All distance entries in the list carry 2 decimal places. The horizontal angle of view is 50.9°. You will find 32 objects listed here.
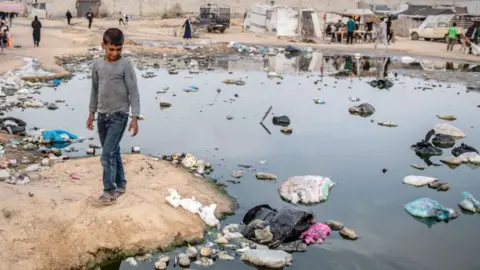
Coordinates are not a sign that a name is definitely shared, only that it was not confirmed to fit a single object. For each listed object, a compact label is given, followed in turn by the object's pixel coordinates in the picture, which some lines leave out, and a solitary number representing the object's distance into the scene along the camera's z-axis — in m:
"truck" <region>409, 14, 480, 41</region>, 30.55
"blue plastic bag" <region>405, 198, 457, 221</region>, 5.41
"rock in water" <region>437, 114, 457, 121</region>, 10.26
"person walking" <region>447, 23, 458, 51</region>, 24.47
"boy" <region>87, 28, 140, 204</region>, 4.22
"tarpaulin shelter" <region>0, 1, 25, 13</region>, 24.34
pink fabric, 4.65
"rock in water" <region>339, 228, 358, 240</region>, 4.82
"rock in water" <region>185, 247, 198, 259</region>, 4.25
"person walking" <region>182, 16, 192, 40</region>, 27.00
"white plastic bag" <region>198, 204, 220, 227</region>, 4.80
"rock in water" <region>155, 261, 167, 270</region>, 4.08
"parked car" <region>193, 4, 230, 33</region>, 31.52
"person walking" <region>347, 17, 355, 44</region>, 27.34
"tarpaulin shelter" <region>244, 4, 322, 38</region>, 30.05
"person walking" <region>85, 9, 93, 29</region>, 32.26
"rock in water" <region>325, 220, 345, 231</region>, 4.99
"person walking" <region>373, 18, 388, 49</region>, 25.59
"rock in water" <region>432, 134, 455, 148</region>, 8.40
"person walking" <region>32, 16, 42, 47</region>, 19.94
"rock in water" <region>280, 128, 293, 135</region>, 8.75
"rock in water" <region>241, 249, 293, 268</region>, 4.20
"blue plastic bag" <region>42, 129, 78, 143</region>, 7.39
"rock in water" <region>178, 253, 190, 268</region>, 4.12
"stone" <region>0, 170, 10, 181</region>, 5.19
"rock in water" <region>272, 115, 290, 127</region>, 9.35
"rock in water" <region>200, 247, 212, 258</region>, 4.29
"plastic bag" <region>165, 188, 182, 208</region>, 4.81
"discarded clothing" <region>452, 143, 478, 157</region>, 7.80
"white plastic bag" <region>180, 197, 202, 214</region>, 4.84
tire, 7.72
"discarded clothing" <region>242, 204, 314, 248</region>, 4.56
